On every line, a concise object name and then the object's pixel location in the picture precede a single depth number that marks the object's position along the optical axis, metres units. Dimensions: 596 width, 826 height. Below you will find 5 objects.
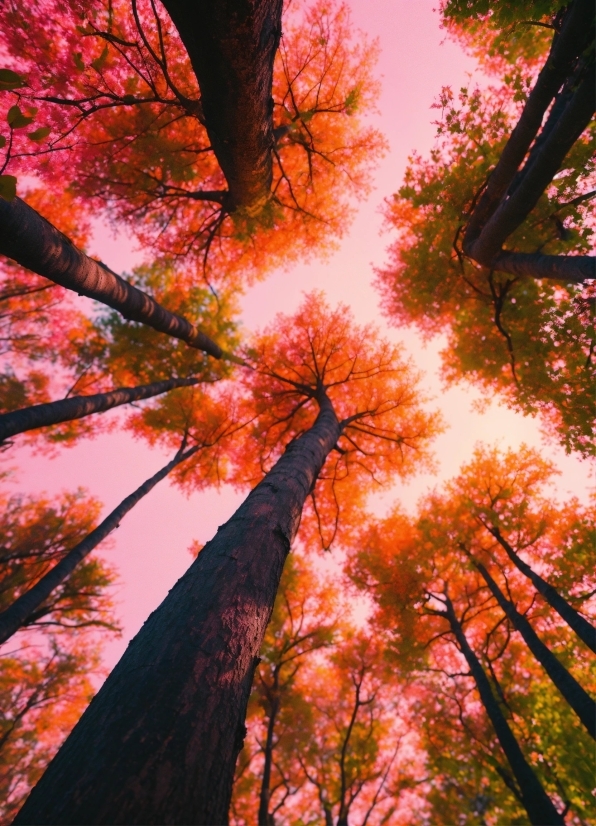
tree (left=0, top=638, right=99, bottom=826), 12.77
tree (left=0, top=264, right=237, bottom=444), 9.98
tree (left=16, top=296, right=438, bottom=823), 0.75
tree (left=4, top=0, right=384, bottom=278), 3.32
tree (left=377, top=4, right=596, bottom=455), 5.47
